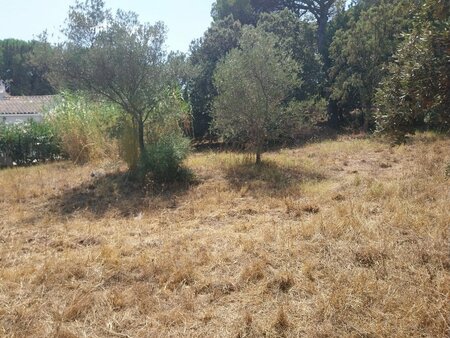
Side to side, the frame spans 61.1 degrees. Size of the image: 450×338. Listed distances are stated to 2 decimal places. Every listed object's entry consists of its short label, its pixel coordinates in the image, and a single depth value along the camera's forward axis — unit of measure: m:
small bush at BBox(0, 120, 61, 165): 12.34
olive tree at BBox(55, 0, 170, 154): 7.89
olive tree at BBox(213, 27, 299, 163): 9.55
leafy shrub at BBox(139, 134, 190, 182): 7.86
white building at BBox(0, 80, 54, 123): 22.28
